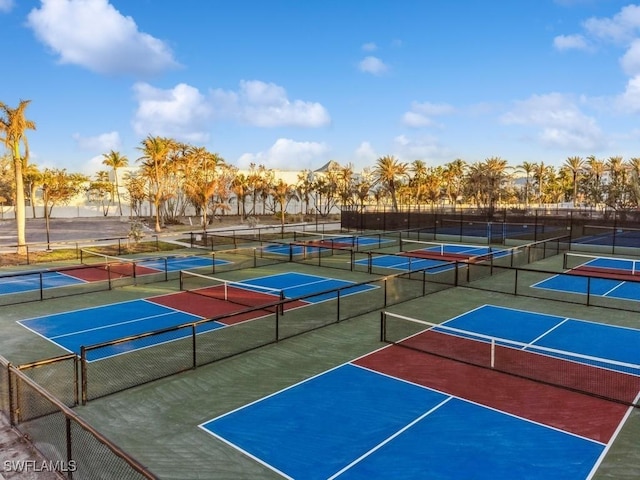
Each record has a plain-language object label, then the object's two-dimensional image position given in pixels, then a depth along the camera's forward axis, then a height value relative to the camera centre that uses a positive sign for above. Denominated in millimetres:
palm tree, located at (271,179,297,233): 70869 +2558
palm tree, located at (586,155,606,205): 89312 +5262
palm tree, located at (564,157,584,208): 91062 +8294
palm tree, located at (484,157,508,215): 79812 +5894
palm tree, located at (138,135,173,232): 53809 +5792
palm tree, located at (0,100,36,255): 34406 +5190
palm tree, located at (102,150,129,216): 75625 +7429
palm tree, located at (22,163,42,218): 70756 +3691
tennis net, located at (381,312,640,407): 11109 -4048
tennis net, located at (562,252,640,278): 27000 -3631
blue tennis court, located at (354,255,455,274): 28553 -3542
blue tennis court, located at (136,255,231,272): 29703 -3590
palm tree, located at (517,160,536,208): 106450 +8511
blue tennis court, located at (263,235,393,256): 35219 -3102
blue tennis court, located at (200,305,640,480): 7879 -4156
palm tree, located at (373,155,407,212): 73312 +5791
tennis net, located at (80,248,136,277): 27391 -3545
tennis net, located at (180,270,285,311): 20203 -3812
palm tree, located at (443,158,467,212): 102625 +6599
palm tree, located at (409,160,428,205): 93750 +5836
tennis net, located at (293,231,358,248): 39281 -2931
